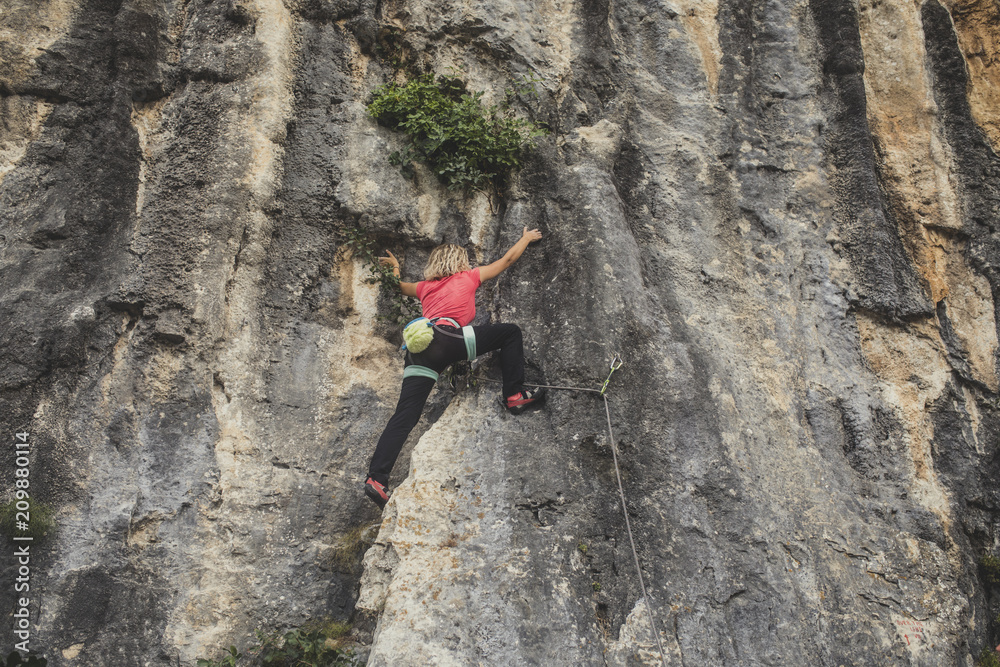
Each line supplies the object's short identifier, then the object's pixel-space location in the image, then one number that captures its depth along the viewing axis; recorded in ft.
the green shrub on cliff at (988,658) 15.52
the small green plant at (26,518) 15.26
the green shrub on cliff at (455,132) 20.42
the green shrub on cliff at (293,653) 15.51
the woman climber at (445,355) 16.88
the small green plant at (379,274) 19.78
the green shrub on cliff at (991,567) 16.72
